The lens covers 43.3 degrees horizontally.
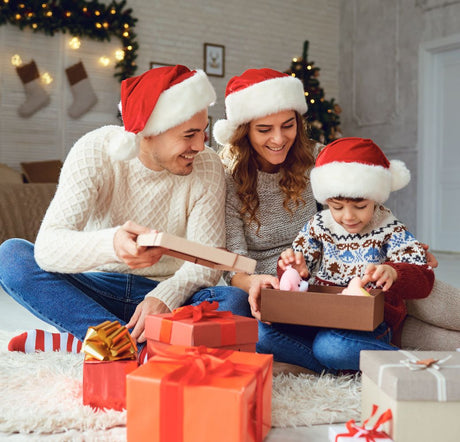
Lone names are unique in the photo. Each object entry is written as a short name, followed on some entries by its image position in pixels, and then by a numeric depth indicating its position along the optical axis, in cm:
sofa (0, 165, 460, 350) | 168
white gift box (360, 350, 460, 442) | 100
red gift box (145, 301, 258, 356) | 127
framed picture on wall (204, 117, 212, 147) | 622
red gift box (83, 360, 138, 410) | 123
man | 152
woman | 184
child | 154
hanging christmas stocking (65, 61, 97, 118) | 570
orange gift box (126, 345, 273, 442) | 96
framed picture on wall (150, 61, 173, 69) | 608
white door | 583
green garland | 520
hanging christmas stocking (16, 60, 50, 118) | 548
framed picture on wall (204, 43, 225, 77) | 635
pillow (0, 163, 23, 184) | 481
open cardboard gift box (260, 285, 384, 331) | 136
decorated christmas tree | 571
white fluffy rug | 117
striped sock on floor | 181
